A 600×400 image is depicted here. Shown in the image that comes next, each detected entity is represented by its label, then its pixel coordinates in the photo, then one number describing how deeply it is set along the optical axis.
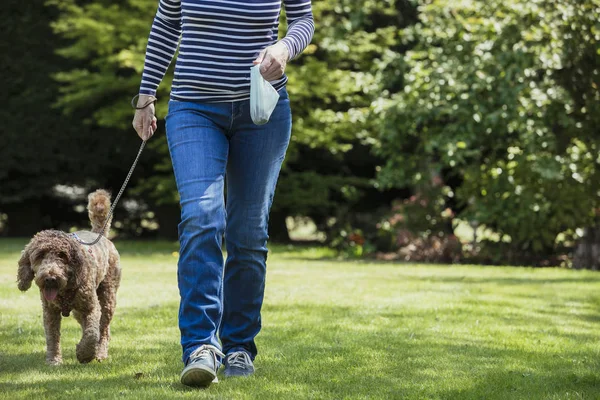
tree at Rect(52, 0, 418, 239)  14.48
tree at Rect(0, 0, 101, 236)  16.77
